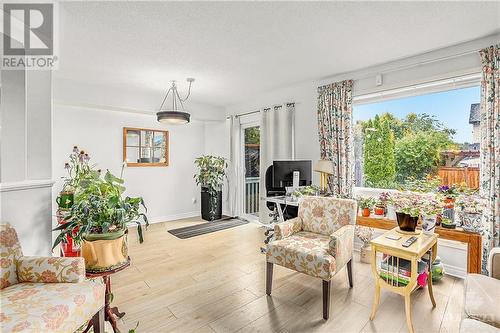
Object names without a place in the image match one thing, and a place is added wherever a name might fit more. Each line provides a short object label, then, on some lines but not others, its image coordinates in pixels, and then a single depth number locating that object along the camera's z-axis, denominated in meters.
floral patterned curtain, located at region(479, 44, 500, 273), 2.39
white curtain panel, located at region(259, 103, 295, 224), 4.22
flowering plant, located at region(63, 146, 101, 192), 2.00
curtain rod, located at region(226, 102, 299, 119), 4.94
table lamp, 3.34
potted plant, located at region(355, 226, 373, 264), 3.08
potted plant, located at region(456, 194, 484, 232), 2.42
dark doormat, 4.28
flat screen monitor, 3.55
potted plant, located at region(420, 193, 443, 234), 2.24
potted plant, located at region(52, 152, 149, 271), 1.50
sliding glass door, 5.27
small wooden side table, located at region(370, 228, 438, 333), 1.82
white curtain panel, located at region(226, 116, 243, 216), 5.33
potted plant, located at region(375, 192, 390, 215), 2.95
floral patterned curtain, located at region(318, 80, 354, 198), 3.44
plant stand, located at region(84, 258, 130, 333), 1.56
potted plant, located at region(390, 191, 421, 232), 2.19
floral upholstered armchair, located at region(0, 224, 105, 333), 1.23
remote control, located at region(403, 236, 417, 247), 1.95
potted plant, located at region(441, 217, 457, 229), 2.49
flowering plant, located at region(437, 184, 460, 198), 2.62
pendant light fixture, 3.56
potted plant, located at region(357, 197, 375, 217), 3.00
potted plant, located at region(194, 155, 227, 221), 5.22
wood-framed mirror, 4.69
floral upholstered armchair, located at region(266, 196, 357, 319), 2.05
